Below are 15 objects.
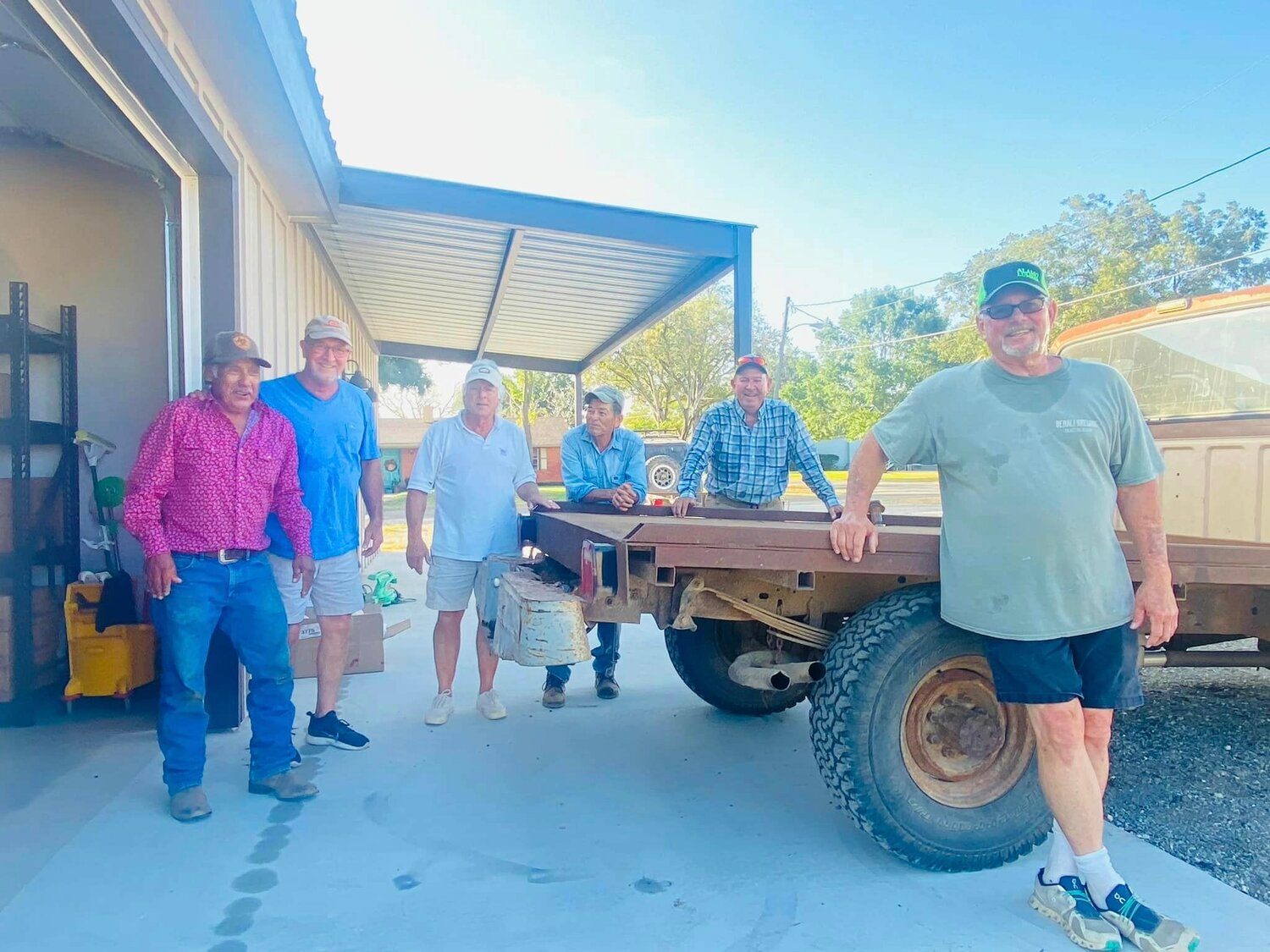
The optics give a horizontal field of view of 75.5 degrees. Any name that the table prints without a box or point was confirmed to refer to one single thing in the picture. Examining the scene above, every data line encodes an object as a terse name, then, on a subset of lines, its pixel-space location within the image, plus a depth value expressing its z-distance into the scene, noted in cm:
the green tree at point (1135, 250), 3250
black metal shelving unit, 390
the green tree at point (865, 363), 4328
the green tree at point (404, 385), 4622
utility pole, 3944
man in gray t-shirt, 232
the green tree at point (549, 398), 5091
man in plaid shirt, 442
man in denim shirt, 428
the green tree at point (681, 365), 3562
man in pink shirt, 299
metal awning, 565
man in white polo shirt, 400
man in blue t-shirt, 355
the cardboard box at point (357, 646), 482
